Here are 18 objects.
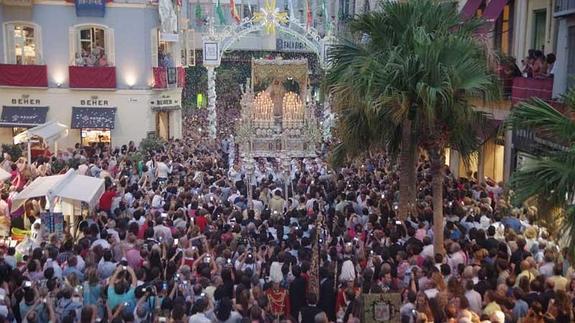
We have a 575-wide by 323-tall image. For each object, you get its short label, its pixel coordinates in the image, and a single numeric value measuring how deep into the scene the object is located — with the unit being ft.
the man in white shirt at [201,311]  26.58
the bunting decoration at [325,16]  150.78
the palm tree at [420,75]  37.47
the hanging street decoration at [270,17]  106.32
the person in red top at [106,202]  48.74
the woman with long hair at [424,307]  28.14
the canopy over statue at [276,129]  77.36
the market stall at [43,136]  67.46
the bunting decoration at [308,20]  111.36
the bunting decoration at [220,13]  127.95
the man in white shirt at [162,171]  63.52
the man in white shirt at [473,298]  28.53
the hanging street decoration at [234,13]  121.49
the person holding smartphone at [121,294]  29.04
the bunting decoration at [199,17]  140.26
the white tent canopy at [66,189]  42.29
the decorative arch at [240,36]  106.73
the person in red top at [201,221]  42.37
